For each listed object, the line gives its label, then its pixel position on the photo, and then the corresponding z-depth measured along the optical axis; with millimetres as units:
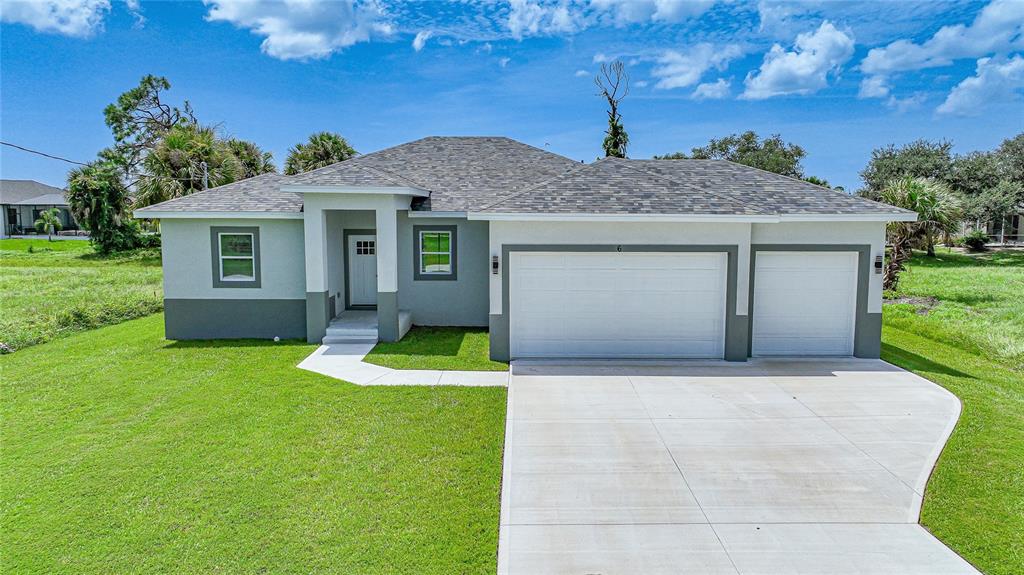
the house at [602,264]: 10953
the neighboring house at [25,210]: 51375
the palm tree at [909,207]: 18281
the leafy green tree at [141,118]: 47188
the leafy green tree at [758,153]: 49719
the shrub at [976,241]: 38625
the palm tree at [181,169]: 24453
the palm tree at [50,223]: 46375
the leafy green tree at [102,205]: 31797
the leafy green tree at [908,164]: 40250
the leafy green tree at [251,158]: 28781
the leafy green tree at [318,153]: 24281
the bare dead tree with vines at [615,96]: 29395
